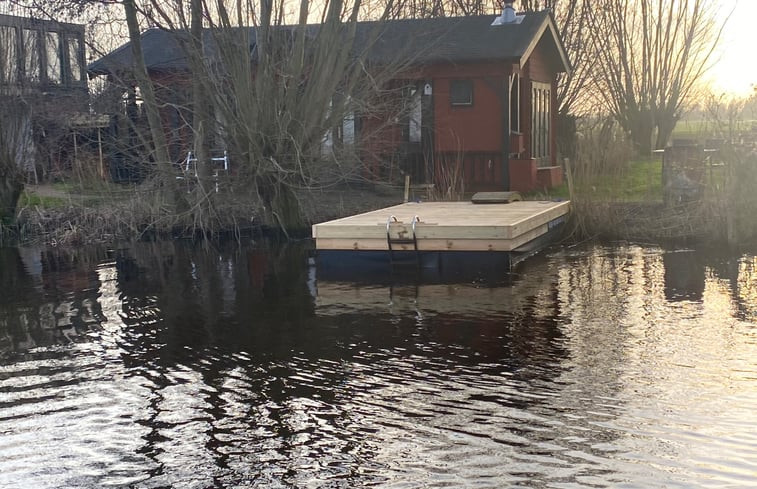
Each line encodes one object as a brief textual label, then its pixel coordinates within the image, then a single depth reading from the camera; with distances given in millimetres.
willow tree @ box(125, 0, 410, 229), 16141
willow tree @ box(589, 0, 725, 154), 30281
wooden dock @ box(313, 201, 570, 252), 11742
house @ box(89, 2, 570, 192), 20422
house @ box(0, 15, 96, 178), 19984
